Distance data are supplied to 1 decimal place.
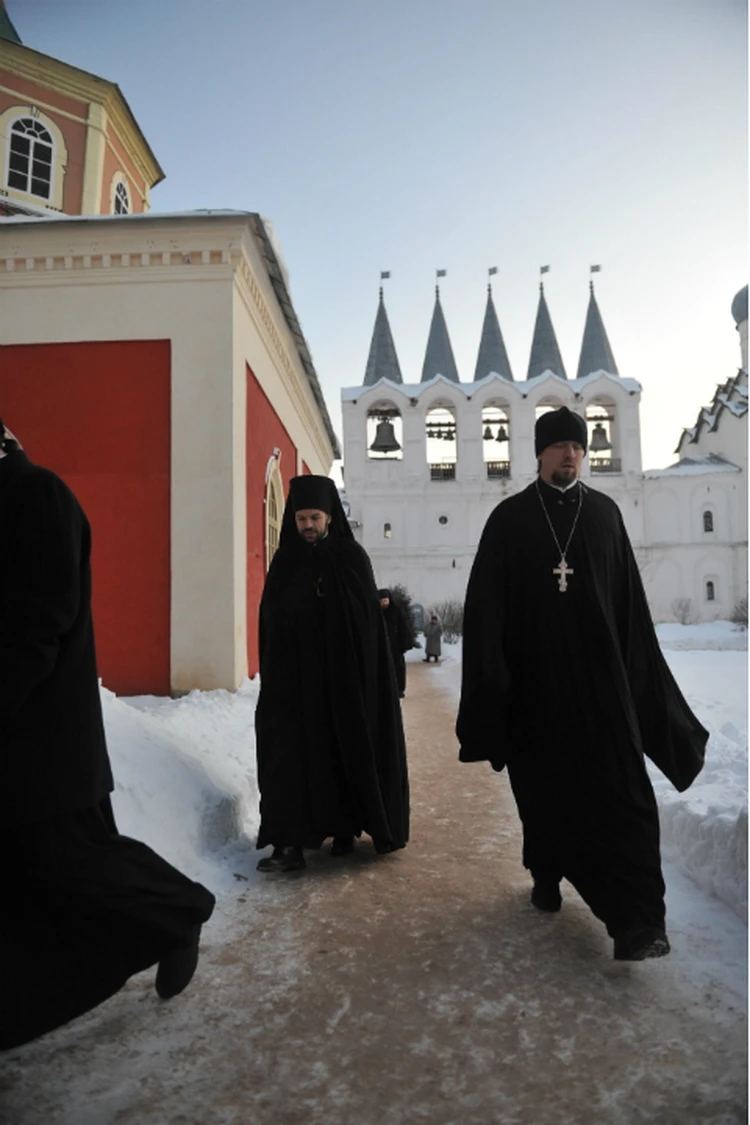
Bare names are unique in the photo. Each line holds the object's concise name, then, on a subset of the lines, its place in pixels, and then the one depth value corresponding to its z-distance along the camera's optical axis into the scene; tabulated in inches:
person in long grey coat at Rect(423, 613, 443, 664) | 877.2
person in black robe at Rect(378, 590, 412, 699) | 318.3
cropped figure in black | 79.0
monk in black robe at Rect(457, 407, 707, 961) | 113.1
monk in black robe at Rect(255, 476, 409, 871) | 153.3
